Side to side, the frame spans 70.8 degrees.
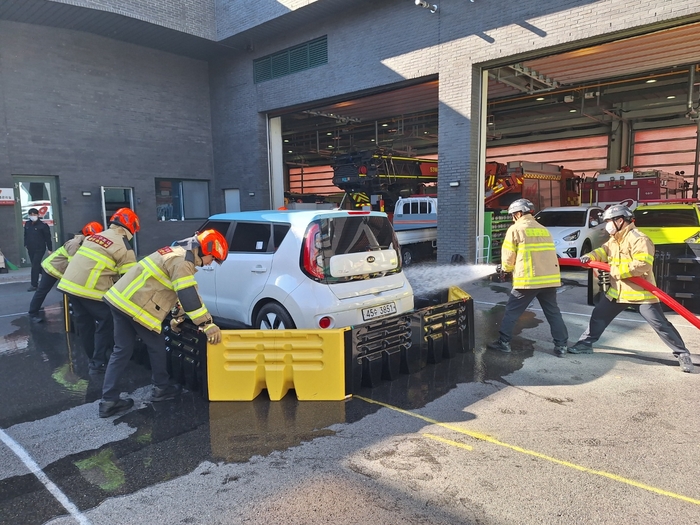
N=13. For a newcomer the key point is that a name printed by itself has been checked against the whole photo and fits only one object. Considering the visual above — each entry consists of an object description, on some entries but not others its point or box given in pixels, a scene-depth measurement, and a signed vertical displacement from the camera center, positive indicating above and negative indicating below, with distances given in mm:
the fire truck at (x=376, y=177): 16688 +1082
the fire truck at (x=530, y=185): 16078 +738
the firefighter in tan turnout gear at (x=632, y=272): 5230 -742
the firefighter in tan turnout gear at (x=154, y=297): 4141 -723
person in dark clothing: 10727 -567
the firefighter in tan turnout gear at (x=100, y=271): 5109 -599
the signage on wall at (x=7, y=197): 14000 +532
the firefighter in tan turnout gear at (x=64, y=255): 6523 -546
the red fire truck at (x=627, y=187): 17203 +583
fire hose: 5258 -923
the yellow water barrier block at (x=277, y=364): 4570 -1435
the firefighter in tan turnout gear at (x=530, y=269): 5703 -739
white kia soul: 5039 -674
